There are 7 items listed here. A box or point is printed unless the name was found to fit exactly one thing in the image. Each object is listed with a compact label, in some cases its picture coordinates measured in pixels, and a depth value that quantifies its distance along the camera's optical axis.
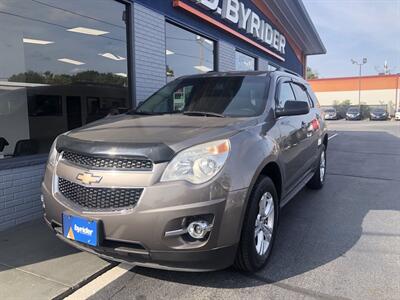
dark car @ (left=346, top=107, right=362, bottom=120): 45.59
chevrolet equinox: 2.84
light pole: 54.33
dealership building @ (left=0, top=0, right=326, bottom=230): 6.43
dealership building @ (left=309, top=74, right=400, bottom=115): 52.62
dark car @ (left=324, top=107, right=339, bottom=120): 46.87
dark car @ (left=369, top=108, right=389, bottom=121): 44.91
